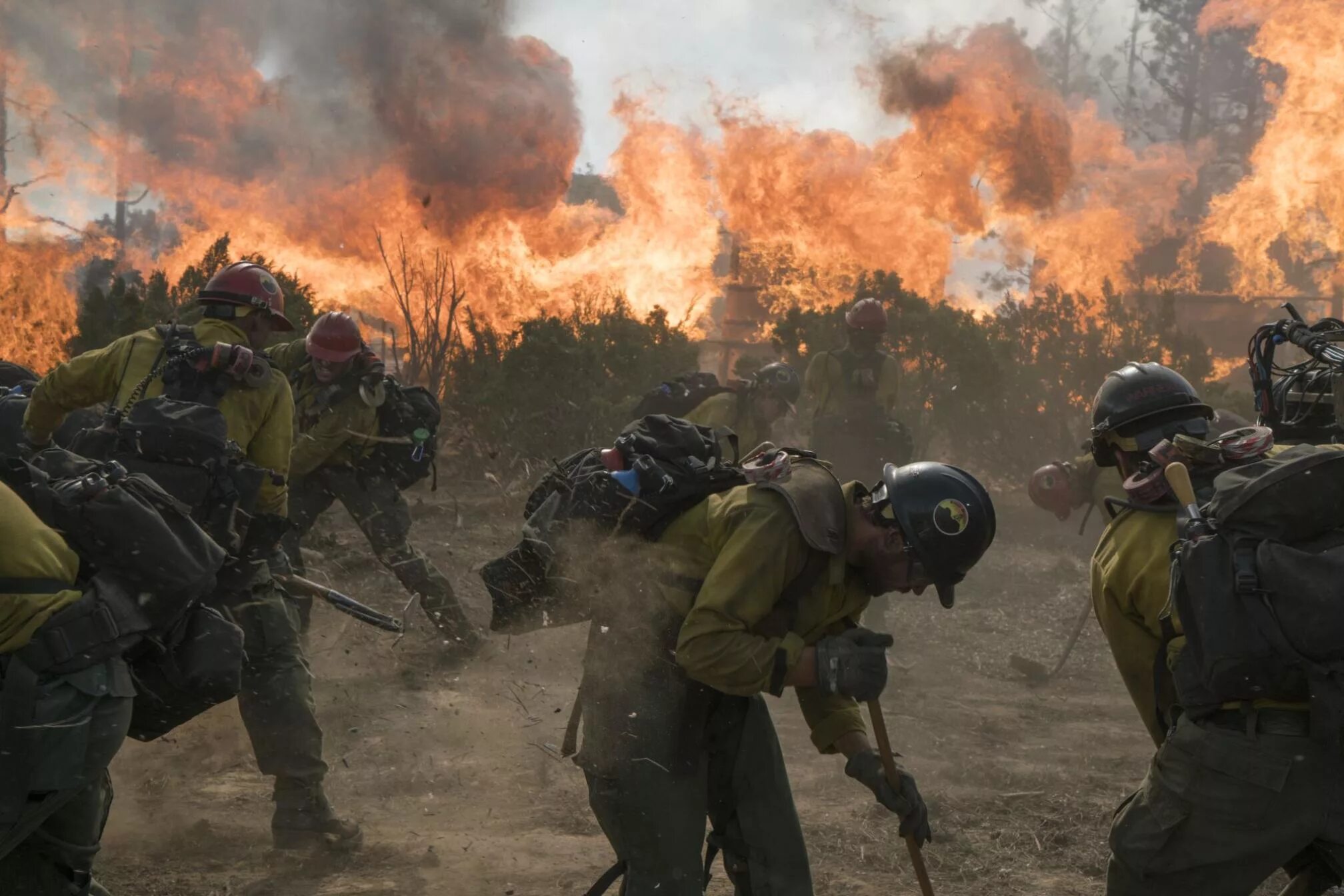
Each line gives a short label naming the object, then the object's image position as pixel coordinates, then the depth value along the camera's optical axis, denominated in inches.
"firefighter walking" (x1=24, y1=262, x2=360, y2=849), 195.0
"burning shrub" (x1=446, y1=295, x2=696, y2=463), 507.2
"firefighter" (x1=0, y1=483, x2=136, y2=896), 111.1
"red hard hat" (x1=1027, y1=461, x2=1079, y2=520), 296.4
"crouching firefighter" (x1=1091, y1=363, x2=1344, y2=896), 111.3
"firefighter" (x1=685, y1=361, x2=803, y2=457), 319.9
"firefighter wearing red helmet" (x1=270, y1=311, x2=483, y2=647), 276.8
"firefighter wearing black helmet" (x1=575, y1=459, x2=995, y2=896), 122.5
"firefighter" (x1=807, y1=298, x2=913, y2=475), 389.7
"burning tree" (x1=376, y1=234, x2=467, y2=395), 573.9
